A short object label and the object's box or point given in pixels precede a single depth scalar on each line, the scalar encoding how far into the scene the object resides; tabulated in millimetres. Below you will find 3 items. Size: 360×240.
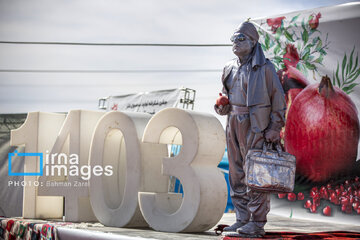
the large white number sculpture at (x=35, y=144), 6410
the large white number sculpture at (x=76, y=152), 5996
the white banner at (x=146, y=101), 10359
